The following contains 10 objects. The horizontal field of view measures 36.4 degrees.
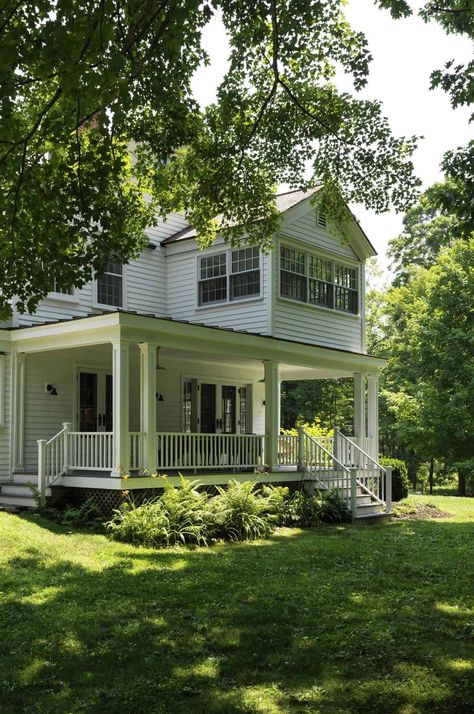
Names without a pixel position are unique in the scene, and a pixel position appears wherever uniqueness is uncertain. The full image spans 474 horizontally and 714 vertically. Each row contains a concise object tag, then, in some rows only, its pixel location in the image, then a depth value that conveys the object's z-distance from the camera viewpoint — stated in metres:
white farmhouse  14.19
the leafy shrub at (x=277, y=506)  14.55
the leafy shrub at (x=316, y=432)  21.67
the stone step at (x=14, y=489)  14.74
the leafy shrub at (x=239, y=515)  13.03
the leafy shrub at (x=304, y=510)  14.99
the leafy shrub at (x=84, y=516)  13.02
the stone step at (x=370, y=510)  16.34
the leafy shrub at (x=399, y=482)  20.17
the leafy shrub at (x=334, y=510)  15.72
